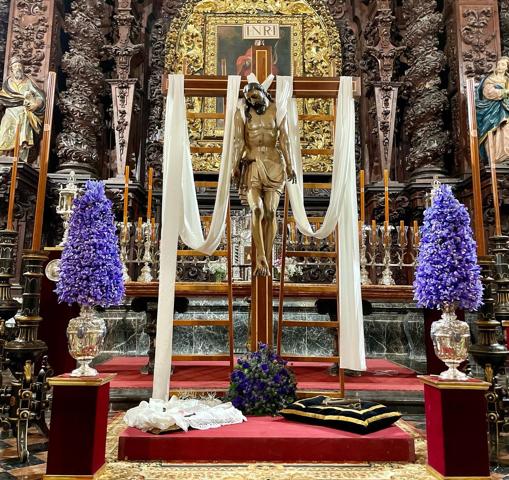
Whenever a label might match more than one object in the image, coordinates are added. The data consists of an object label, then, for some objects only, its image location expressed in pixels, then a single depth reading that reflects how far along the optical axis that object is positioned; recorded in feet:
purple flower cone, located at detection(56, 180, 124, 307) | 9.92
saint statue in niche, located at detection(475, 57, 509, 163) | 25.22
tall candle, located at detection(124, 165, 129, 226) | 18.75
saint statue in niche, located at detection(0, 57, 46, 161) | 25.68
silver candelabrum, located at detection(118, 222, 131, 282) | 18.12
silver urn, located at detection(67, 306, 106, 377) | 9.66
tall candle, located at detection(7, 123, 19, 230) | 12.07
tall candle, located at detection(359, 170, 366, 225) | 19.71
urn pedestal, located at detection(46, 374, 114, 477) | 8.81
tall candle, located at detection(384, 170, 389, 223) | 18.85
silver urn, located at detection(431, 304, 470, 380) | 9.45
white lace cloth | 10.26
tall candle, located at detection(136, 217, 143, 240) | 19.56
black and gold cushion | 10.42
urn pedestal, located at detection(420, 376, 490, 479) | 8.93
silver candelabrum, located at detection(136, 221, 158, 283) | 18.42
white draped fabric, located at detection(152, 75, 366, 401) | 12.85
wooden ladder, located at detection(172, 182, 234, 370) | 13.83
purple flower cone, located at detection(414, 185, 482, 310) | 9.61
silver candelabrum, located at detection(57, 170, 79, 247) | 17.51
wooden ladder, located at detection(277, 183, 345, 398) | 13.93
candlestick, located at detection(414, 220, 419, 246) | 19.25
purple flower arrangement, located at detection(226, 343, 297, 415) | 12.21
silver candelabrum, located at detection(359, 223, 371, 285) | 18.97
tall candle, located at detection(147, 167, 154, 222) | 18.76
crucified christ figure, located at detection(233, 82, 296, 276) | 14.02
